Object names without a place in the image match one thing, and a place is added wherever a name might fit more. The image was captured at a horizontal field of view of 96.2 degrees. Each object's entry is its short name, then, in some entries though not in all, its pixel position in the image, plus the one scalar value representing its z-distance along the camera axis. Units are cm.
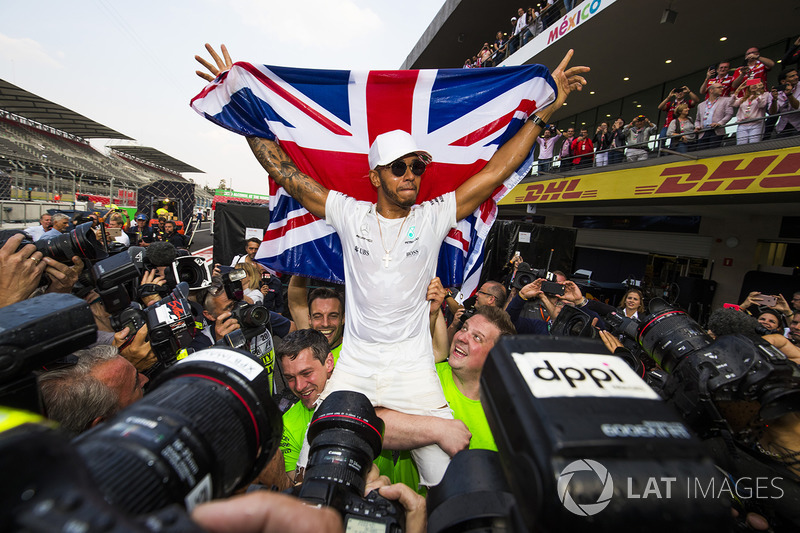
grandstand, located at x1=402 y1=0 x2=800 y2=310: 643
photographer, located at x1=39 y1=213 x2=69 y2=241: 507
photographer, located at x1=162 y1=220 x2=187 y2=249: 946
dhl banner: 538
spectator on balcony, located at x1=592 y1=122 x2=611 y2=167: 989
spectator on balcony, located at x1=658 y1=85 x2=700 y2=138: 794
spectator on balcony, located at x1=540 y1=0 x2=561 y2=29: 1059
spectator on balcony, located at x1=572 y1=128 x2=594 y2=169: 1073
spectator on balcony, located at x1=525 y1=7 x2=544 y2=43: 1148
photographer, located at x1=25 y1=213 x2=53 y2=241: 662
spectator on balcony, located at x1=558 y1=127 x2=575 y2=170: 1141
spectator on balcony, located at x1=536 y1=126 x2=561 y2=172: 1203
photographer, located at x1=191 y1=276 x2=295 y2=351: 267
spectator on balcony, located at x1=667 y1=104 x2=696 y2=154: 733
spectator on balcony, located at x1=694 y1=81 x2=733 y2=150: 659
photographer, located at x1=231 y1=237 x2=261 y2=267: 600
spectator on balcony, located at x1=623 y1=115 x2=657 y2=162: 855
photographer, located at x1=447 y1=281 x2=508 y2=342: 401
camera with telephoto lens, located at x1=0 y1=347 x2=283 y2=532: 39
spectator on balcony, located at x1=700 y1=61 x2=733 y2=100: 673
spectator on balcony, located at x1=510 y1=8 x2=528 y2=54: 1259
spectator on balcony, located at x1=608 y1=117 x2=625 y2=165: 955
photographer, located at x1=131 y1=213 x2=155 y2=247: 967
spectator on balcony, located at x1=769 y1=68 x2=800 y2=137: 560
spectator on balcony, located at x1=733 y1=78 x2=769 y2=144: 595
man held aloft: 187
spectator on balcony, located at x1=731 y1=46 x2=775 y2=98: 606
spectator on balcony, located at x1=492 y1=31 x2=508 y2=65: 1400
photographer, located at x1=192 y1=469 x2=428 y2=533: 50
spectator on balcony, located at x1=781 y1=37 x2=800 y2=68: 630
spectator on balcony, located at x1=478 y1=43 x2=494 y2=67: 1487
